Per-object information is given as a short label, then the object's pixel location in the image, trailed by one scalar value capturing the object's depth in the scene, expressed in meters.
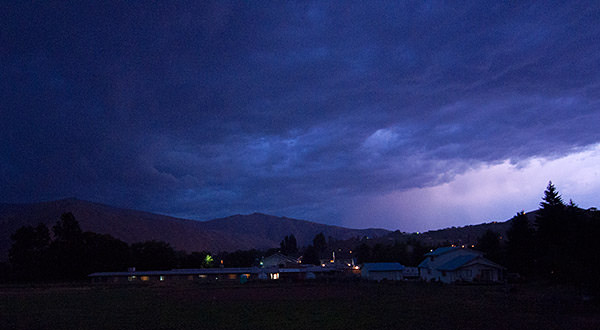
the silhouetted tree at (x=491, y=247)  59.82
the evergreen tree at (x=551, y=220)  46.65
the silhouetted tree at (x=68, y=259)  75.75
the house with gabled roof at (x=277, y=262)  91.12
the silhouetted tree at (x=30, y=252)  76.50
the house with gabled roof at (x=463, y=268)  50.84
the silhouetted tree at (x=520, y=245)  51.19
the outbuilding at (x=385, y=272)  68.88
